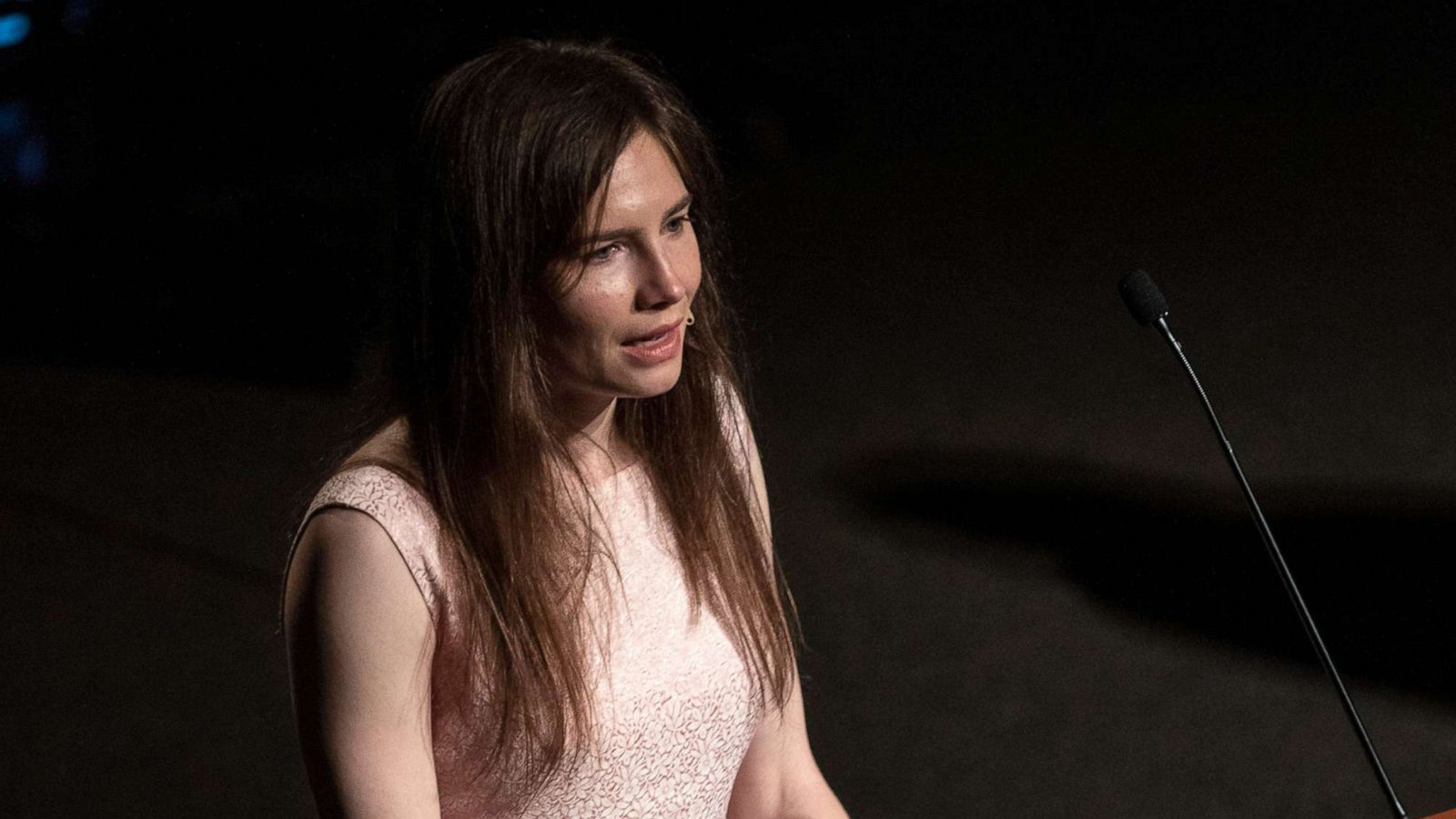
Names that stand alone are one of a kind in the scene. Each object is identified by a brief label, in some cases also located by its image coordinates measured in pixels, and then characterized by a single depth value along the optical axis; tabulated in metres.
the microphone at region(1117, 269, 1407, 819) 5.55
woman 5.53
